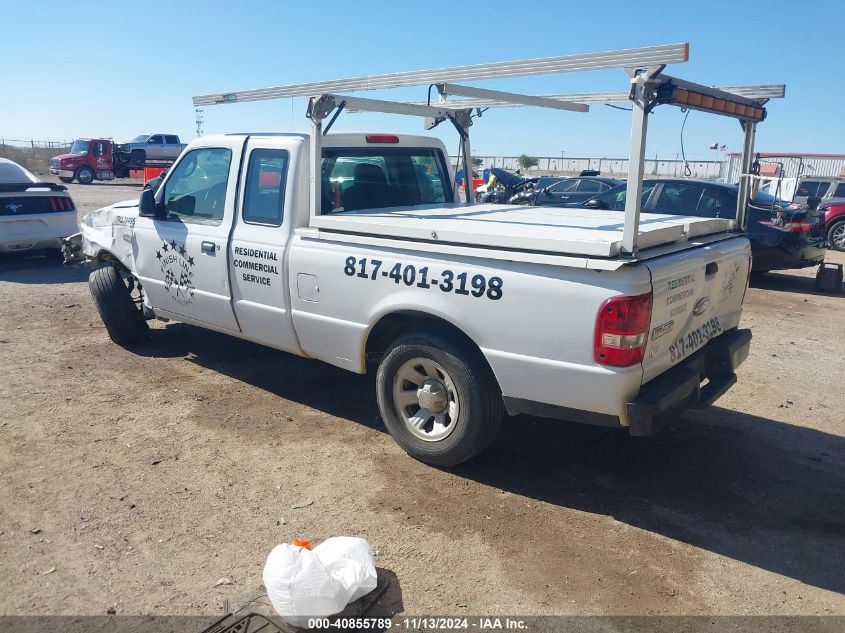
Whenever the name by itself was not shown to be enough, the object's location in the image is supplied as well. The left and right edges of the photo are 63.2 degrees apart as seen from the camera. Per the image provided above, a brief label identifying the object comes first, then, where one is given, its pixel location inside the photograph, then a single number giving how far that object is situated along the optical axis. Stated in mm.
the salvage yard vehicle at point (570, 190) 14781
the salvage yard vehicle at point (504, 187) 19438
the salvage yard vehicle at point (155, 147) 34125
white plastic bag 2830
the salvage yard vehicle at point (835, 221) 15008
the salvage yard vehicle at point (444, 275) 3436
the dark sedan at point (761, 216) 10070
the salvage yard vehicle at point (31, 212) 10023
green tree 78625
